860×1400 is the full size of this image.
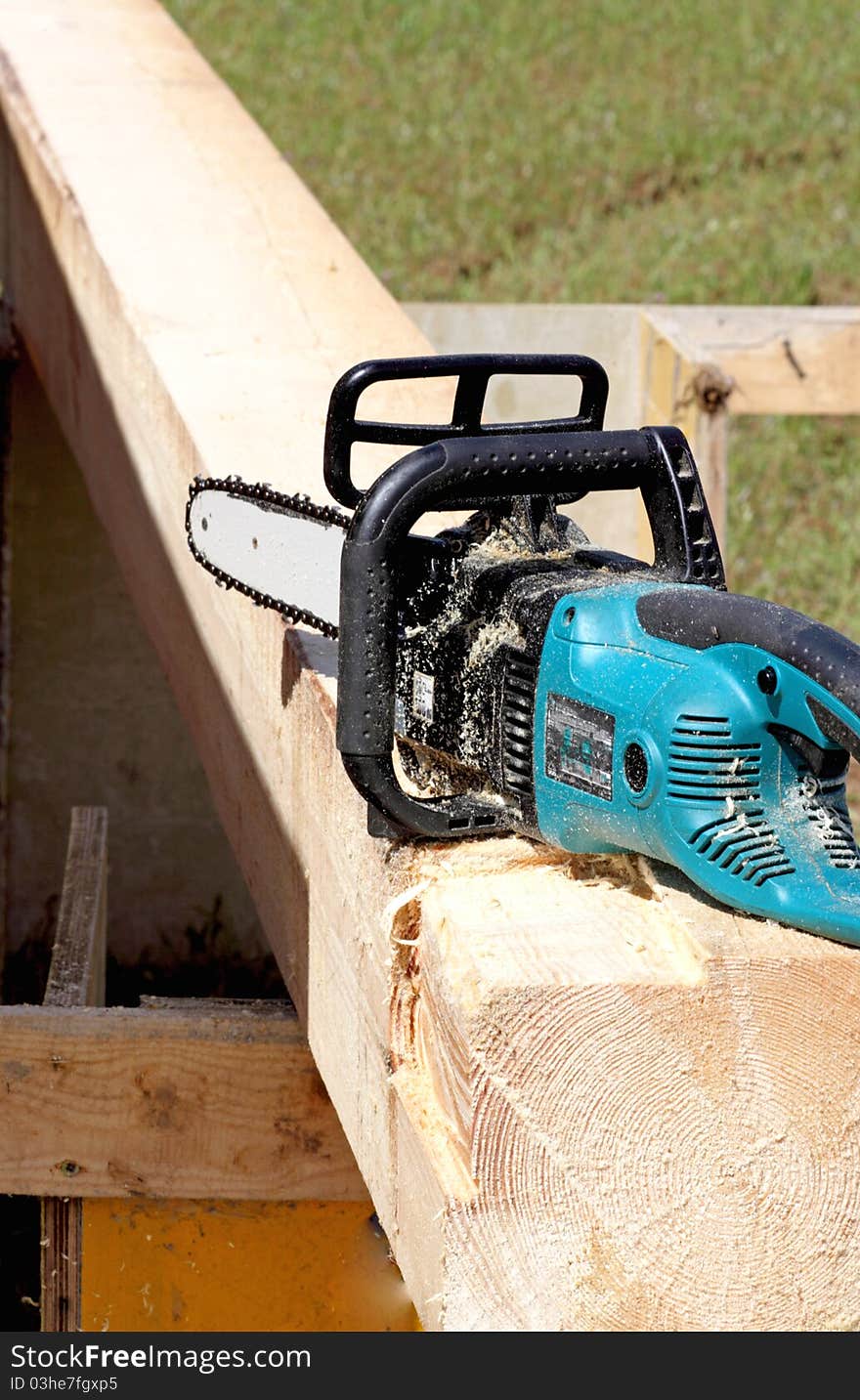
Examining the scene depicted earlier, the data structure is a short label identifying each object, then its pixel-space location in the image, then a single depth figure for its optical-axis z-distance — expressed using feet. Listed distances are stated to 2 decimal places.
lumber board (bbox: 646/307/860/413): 14.35
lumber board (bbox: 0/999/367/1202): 6.70
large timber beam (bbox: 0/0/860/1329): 4.34
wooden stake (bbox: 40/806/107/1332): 6.84
